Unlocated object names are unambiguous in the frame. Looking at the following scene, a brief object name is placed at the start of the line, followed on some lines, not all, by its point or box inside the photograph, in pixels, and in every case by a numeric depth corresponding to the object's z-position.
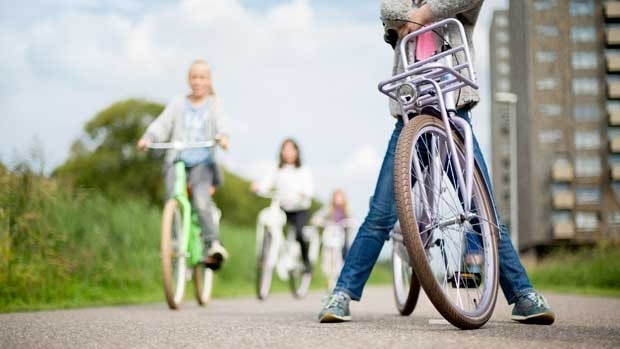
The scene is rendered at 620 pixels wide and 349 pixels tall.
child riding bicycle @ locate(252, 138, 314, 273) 10.15
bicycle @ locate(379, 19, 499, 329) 3.76
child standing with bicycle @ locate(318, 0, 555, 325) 4.06
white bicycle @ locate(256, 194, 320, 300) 9.77
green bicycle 6.41
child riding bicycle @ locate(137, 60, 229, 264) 6.91
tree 42.53
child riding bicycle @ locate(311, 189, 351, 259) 14.09
